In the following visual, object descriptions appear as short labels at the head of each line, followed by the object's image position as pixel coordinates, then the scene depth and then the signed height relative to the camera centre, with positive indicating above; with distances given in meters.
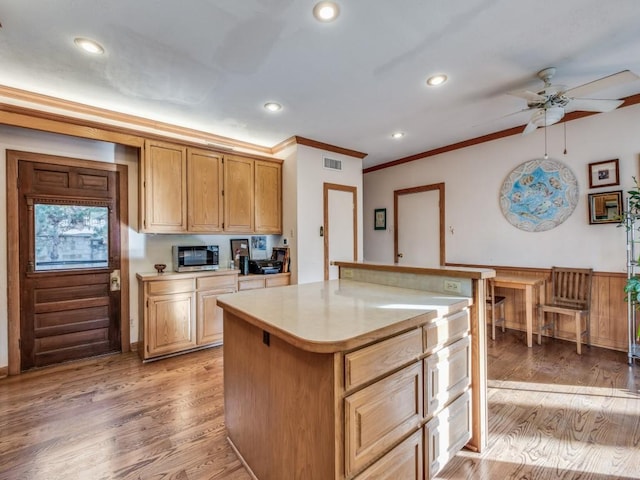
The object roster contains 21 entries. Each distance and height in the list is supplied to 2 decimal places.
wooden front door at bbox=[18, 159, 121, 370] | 2.96 -0.19
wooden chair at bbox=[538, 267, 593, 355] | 3.32 -0.69
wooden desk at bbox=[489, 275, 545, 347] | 3.40 -0.56
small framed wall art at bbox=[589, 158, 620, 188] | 3.25 +0.73
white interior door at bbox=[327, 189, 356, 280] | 4.51 +0.23
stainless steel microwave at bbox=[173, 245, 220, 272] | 3.59 -0.19
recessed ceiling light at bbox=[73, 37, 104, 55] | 2.09 +1.45
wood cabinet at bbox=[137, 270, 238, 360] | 3.17 -0.78
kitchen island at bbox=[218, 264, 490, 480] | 1.10 -0.64
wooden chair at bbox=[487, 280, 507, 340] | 3.76 -0.88
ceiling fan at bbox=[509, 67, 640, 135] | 2.31 +1.21
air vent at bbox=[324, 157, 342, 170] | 4.47 +1.20
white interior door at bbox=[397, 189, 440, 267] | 4.91 +0.22
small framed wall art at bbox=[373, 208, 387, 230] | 5.73 +0.43
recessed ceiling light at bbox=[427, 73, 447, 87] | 2.60 +1.45
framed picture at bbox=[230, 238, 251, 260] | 4.17 -0.08
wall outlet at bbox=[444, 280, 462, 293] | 1.78 -0.29
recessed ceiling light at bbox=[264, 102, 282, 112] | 3.10 +1.45
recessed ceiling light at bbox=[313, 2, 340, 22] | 1.79 +1.44
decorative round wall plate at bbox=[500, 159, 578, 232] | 3.60 +0.56
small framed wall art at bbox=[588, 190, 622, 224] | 3.22 +0.35
